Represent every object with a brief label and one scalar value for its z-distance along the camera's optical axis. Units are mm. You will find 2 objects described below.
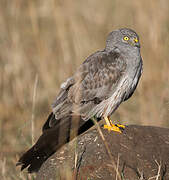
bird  8602
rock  6934
